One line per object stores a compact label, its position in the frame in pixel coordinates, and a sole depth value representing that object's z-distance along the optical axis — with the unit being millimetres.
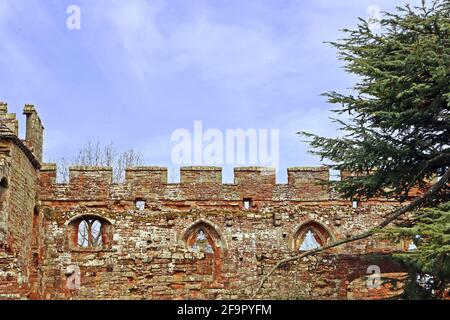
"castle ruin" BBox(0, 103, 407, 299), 22062
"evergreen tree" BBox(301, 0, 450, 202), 12398
